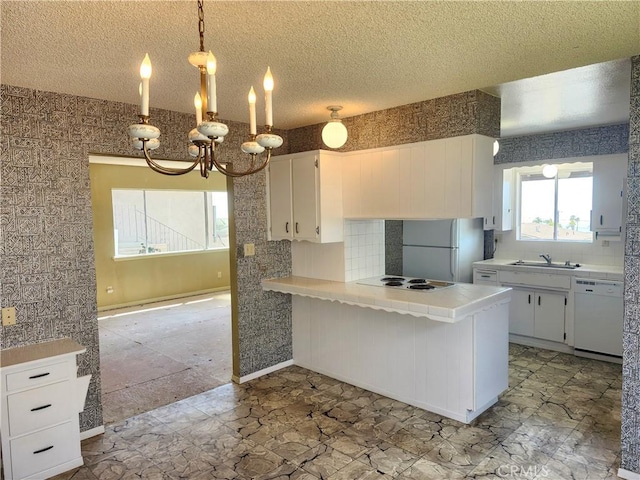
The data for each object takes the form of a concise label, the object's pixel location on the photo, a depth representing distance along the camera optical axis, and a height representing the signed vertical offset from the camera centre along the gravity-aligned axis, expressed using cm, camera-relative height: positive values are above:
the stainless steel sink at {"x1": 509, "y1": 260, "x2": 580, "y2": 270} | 475 -57
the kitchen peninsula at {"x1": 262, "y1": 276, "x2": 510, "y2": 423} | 305 -100
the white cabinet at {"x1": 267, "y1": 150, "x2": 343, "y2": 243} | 367 +22
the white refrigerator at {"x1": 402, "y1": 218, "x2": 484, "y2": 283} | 502 -38
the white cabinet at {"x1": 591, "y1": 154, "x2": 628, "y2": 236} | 460 +24
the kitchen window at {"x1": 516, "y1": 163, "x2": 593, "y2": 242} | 504 +18
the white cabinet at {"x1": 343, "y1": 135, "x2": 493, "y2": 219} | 300 +30
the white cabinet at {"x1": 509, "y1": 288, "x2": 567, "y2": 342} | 458 -110
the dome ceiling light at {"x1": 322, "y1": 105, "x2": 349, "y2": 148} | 348 +73
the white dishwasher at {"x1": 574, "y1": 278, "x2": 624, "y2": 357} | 420 -103
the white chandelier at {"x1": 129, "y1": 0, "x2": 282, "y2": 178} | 132 +30
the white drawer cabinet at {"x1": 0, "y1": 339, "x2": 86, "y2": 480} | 241 -112
